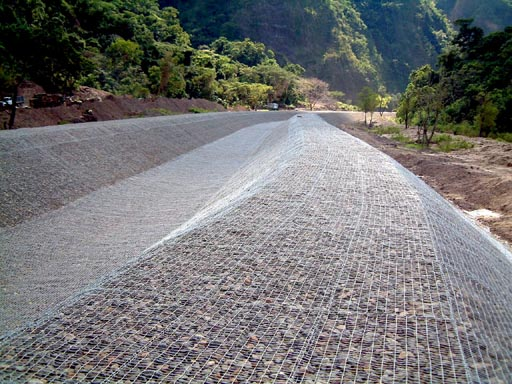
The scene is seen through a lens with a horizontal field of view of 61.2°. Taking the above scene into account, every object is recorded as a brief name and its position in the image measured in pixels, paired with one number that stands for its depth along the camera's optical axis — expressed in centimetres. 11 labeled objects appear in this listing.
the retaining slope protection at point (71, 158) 711
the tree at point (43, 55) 1692
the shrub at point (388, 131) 2791
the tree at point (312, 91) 5882
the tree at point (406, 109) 3006
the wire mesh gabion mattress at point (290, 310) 232
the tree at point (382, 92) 6568
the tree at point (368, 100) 3549
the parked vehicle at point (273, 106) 4774
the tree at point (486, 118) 2203
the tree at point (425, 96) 2062
